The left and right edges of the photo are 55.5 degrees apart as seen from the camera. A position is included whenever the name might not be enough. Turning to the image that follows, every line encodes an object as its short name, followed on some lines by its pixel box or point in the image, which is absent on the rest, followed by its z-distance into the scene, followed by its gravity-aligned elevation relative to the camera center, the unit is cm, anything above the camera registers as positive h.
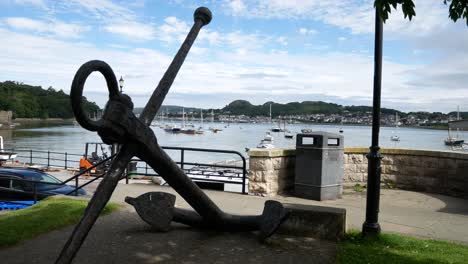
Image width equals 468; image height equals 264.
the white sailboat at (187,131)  11275 -305
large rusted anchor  355 -52
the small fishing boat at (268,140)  6457 -274
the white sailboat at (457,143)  7400 -262
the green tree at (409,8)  403 +111
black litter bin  960 -97
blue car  1101 -183
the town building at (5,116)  10312 -51
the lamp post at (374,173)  624 -68
